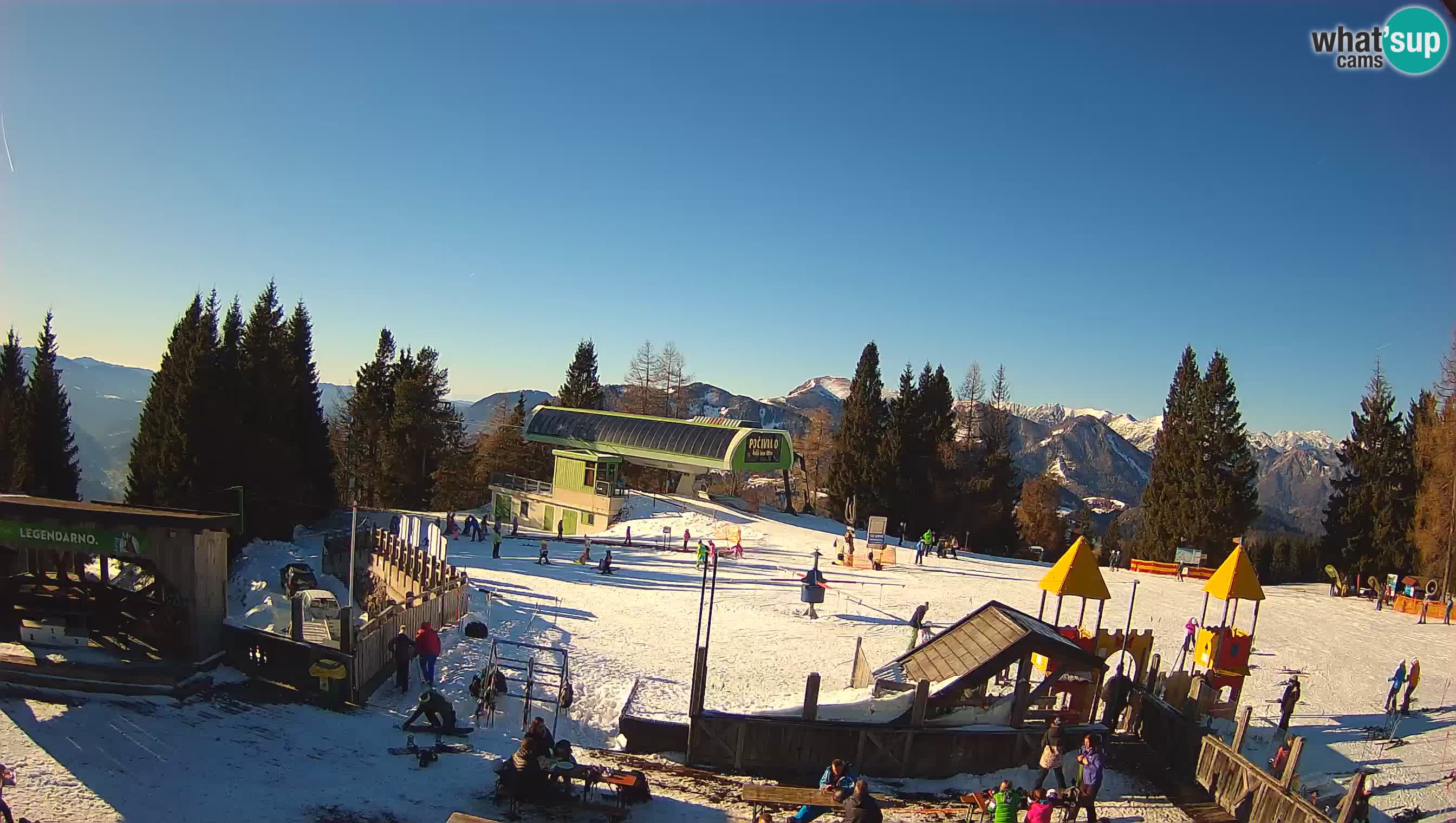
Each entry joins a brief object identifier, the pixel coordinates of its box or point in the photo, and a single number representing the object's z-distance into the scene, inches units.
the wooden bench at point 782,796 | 424.2
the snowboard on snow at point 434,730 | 478.9
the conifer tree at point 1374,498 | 1668.3
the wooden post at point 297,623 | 525.3
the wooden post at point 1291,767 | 454.6
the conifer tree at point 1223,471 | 1761.8
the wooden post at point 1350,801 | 410.6
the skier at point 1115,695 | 608.4
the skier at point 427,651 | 569.3
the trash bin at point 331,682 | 500.1
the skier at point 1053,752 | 478.0
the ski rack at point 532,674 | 539.2
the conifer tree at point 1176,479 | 1808.6
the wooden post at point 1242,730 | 518.9
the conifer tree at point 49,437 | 1539.1
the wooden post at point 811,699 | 495.8
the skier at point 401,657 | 557.3
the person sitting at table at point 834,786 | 410.6
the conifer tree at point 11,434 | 1496.1
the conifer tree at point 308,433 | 1700.5
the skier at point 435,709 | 476.4
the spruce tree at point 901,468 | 2032.5
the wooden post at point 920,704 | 514.3
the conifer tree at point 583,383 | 2598.4
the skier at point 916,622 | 708.0
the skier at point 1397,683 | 663.8
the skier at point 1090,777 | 455.8
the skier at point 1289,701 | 625.9
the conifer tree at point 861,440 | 2071.9
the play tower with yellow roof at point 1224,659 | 613.2
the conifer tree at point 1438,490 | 1408.7
